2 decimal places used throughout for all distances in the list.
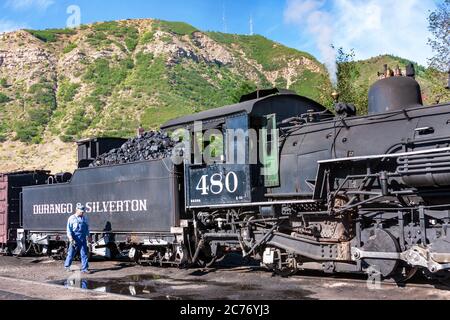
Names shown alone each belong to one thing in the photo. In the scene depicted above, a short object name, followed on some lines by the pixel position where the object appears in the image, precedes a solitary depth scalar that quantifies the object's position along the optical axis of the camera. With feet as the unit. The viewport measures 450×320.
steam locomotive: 24.27
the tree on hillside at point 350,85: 70.79
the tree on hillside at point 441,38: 70.85
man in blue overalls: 38.49
